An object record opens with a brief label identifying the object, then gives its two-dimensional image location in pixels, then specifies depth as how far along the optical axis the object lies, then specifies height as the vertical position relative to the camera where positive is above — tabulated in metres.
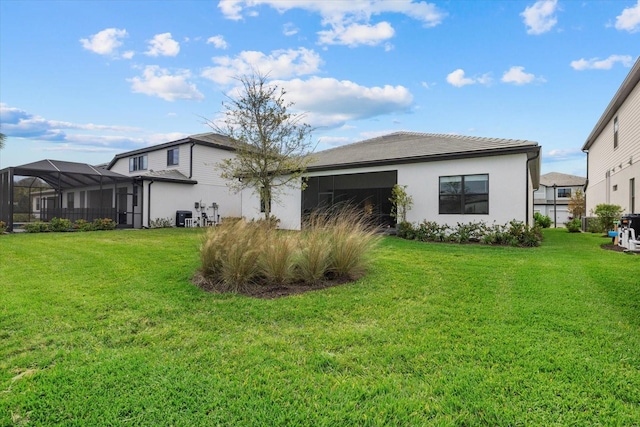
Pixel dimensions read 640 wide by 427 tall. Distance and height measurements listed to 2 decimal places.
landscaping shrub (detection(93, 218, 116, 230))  16.80 -0.60
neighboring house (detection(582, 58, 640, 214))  12.80 +2.93
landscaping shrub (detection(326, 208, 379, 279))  5.68 -0.57
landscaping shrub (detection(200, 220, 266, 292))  5.14 -0.65
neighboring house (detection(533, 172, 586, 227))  38.84 +2.28
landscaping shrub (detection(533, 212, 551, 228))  21.71 -0.48
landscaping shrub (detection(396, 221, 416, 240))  12.33 -0.63
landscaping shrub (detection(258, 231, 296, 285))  5.23 -0.74
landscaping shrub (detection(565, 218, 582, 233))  18.70 -0.72
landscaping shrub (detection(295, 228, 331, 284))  5.44 -0.73
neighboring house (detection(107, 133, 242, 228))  19.23 +1.63
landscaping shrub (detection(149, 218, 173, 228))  18.95 -0.61
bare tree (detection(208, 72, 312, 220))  9.66 +2.41
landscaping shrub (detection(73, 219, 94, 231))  16.34 -0.68
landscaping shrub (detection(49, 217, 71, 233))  15.75 -0.62
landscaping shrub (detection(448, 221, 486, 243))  11.36 -0.65
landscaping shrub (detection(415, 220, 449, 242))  11.84 -0.66
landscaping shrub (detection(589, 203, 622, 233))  14.20 -0.01
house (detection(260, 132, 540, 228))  11.22 +1.48
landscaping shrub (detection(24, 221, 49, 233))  15.25 -0.70
